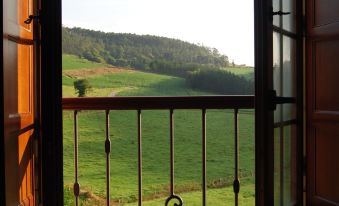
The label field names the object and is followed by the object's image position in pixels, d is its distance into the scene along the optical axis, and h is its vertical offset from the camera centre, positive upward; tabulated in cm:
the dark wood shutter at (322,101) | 242 -2
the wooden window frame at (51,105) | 196 -2
